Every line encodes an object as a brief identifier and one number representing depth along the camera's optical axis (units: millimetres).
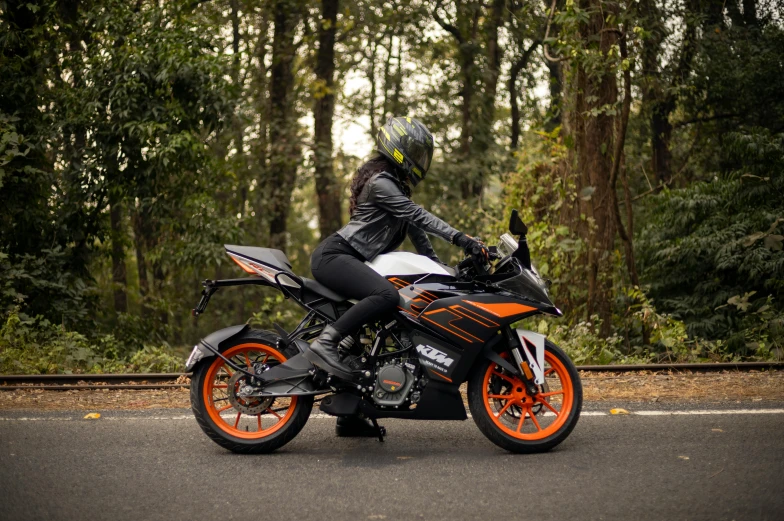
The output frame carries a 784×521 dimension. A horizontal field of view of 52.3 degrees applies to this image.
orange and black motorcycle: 5258
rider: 5223
